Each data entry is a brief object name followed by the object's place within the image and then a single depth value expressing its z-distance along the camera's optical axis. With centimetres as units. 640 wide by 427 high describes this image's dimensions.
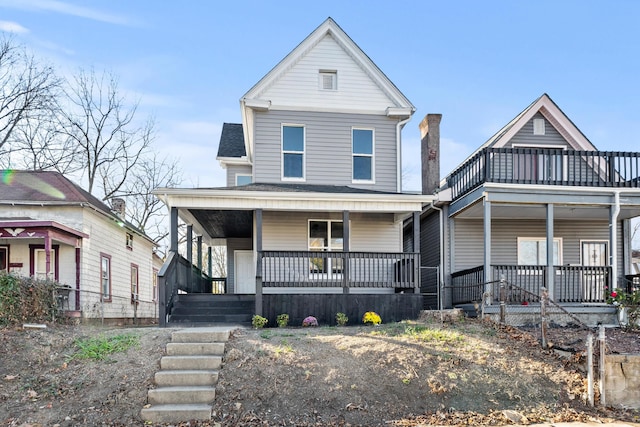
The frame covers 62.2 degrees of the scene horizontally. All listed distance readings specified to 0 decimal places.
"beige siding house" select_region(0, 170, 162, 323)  1417
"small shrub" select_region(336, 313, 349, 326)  1239
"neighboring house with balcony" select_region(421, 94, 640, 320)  1362
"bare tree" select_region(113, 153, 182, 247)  3412
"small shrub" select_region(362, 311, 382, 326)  1239
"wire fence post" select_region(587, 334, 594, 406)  805
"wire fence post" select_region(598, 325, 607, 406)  808
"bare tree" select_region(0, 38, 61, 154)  2564
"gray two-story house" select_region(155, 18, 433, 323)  1534
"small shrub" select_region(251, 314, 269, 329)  1181
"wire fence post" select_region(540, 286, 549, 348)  943
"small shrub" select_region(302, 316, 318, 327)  1208
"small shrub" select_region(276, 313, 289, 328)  1212
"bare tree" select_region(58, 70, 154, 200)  2902
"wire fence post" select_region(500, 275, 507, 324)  1128
